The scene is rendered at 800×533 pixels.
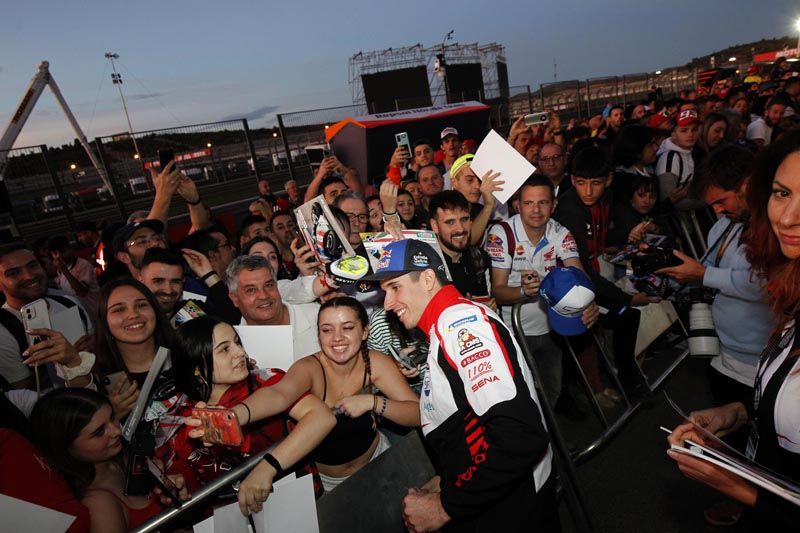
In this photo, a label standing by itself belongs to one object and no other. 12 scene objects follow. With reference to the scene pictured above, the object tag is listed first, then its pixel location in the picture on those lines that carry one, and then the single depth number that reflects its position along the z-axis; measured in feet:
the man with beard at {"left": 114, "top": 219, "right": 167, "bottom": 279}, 13.44
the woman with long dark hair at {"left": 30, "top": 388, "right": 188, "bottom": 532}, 6.77
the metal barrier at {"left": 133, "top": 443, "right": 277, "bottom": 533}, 5.98
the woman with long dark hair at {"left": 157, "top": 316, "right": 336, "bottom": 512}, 7.19
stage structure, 63.05
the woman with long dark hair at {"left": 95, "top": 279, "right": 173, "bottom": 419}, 9.61
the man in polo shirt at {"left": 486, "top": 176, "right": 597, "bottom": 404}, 12.21
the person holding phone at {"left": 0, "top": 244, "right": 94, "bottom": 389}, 8.50
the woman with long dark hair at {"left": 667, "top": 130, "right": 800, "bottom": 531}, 4.68
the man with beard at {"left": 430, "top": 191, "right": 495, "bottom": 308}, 11.88
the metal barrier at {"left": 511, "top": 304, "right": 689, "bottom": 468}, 8.88
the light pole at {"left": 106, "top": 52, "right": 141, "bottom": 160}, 138.82
